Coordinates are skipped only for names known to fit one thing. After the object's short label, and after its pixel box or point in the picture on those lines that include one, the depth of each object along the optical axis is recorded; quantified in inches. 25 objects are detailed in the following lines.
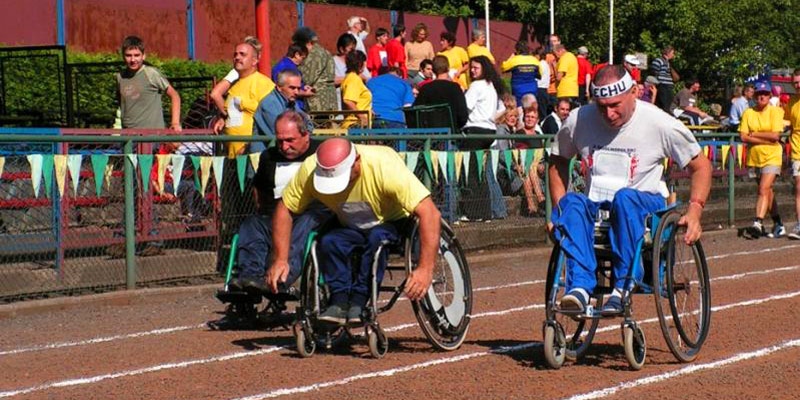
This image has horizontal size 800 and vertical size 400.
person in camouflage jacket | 713.6
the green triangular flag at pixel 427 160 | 638.5
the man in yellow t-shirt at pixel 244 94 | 571.8
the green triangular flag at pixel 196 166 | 540.2
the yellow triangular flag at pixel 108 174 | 513.3
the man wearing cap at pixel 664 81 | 1035.9
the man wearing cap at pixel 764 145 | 806.5
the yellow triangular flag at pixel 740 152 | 888.8
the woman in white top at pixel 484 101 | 705.6
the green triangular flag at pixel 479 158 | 669.9
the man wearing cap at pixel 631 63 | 935.7
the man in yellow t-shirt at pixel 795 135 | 799.7
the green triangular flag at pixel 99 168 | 506.0
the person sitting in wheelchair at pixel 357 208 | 374.3
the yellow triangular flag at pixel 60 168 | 491.8
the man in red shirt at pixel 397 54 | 889.5
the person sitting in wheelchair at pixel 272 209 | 427.5
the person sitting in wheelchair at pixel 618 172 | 353.1
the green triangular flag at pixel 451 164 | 652.1
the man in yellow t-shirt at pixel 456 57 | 891.4
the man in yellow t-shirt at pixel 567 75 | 959.6
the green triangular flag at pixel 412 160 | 621.3
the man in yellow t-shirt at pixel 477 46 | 905.5
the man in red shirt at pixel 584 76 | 1038.4
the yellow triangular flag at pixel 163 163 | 527.4
